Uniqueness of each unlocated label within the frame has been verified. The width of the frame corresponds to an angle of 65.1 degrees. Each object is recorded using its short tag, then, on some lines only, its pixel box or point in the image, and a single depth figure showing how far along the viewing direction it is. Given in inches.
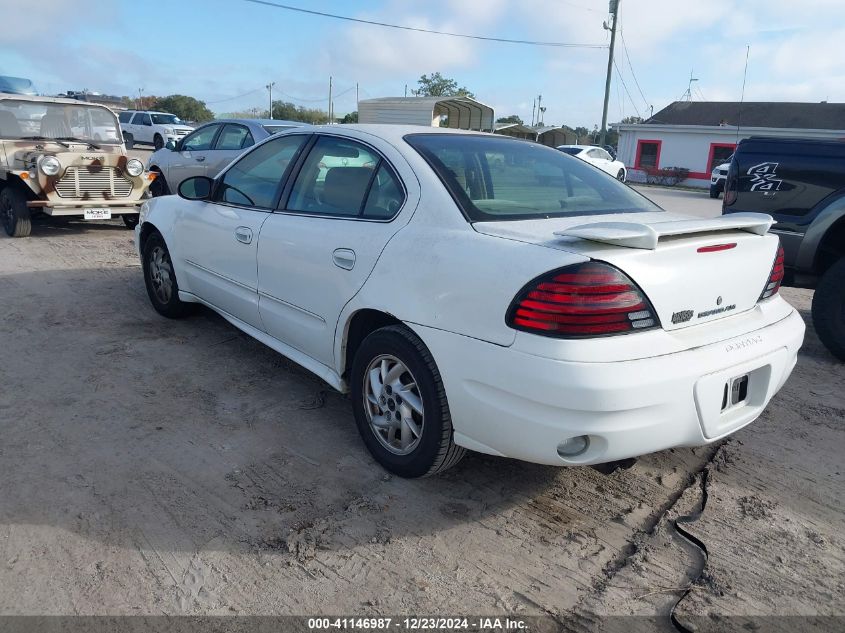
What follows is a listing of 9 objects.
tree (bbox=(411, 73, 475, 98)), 2346.2
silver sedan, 390.3
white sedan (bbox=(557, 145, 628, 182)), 936.9
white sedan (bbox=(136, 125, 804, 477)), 96.0
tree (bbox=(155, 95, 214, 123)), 2746.1
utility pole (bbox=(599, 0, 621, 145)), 1223.5
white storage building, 893.8
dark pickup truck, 192.2
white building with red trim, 1328.7
